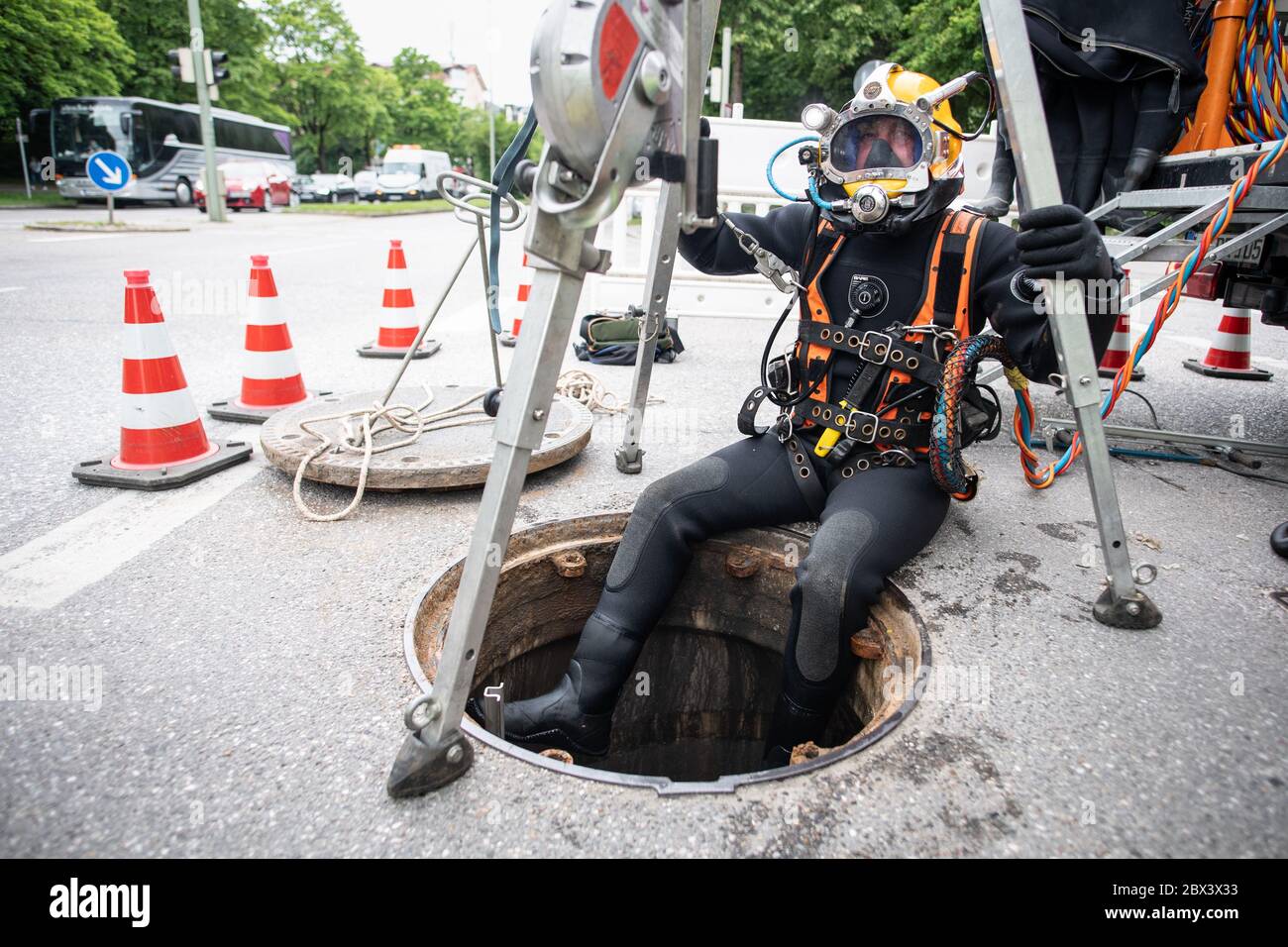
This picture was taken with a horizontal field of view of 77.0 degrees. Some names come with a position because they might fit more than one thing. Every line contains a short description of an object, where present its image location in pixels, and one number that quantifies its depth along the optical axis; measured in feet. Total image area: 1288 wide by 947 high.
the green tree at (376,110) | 151.53
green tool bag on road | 17.94
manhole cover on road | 9.26
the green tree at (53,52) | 79.41
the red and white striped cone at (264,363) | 12.75
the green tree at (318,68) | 139.85
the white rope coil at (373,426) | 9.07
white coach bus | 76.54
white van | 122.01
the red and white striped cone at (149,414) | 9.98
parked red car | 85.56
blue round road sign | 40.70
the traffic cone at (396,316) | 17.75
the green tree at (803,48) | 58.44
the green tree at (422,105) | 187.52
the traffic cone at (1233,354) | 18.65
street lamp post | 52.36
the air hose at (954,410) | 7.18
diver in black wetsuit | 7.00
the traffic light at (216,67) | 54.90
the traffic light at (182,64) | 53.62
